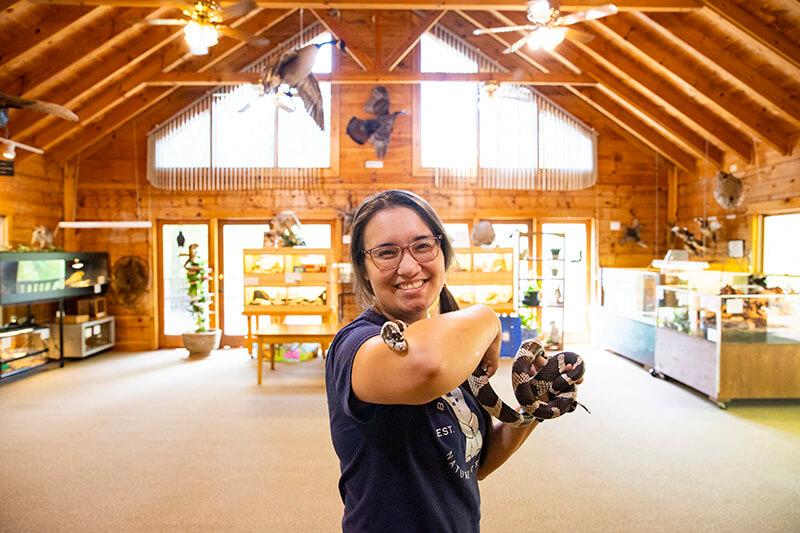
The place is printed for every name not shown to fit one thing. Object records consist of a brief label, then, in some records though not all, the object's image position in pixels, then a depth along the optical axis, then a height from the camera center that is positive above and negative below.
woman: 0.87 -0.31
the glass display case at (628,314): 6.90 -0.93
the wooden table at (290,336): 5.90 -0.99
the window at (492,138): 8.53 +2.22
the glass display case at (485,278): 7.63 -0.33
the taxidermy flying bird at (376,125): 8.12 +2.33
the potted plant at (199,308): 7.98 -0.86
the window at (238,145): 8.44 +2.08
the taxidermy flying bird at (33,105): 4.29 +1.46
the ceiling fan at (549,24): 4.27 +2.31
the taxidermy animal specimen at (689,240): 7.34 +0.27
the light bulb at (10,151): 6.01 +1.42
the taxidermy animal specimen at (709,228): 7.18 +0.45
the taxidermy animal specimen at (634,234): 8.49 +0.42
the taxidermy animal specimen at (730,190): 6.49 +0.94
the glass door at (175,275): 8.68 -0.30
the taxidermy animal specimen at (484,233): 7.85 +0.41
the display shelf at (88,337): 7.44 -1.30
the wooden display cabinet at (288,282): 7.46 -0.38
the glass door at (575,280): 8.87 -0.43
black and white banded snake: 0.98 -0.28
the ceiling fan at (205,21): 4.25 +2.25
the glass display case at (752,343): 5.18 -0.97
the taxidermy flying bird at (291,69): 4.22 +1.75
